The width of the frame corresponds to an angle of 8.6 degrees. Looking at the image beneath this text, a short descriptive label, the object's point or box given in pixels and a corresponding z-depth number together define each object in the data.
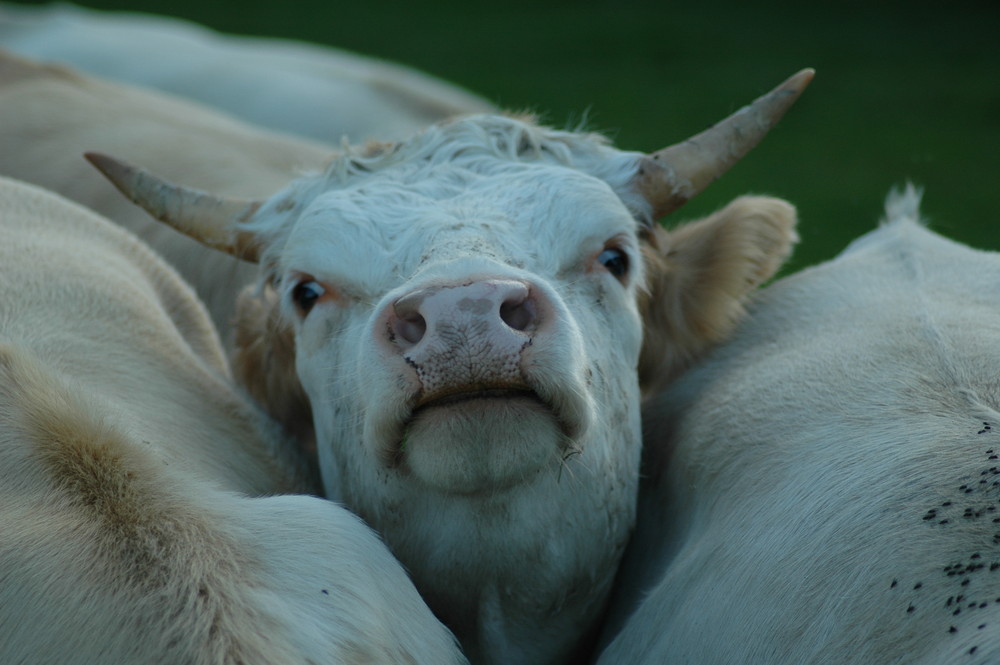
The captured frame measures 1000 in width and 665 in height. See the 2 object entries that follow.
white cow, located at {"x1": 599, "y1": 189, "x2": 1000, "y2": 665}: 5.63
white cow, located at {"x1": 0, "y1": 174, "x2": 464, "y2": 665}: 5.57
